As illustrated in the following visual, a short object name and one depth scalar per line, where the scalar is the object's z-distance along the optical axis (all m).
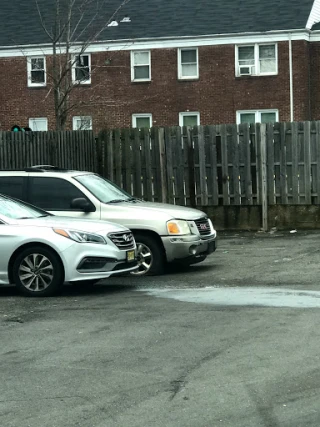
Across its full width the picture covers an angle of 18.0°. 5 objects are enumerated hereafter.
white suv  15.23
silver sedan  13.16
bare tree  37.69
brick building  42.47
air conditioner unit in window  42.91
